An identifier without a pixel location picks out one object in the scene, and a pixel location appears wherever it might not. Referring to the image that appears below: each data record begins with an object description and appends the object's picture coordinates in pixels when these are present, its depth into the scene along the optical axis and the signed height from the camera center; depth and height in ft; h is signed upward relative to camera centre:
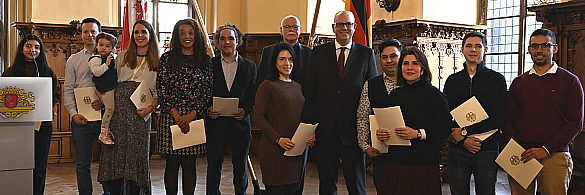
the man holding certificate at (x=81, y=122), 13.84 -0.86
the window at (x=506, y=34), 26.05 +2.85
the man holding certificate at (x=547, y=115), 11.55 -0.53
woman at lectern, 14.05 +0.40
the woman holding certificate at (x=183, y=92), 12.19 -0.07
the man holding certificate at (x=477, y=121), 11.68 -0.65
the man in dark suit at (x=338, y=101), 11.87 -0.26
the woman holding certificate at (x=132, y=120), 12.58 -0.73
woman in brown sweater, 11.90 -0.70
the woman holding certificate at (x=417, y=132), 10.17 -0.80
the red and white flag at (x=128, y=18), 20.26 +2.70
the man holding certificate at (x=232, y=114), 14.05 -0.62
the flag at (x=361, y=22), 15.10 +1.89
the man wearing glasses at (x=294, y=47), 14.28 +1.10
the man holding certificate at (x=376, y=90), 11.27 -0.01
